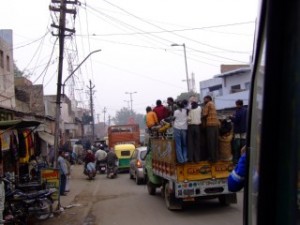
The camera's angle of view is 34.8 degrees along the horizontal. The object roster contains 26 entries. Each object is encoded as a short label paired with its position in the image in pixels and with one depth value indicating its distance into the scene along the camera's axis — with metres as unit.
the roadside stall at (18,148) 12.82
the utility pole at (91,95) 57.72
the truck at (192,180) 11.05
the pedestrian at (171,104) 13.07
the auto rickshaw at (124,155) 28.16
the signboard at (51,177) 13.41
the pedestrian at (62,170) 16.83
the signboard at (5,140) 14.08
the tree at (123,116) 141.89
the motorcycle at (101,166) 27.66
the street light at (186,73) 38.96
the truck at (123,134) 35.44
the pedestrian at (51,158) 20.70
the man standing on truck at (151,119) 14.03
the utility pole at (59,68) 15.46
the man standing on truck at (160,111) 13.87
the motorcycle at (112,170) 25.08
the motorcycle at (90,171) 24.52
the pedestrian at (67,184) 18.01
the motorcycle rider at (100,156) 27.42
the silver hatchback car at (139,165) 20.28
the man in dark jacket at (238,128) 11.36
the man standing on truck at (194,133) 11.08
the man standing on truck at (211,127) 11.15
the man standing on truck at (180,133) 11.02
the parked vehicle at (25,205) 10.54
